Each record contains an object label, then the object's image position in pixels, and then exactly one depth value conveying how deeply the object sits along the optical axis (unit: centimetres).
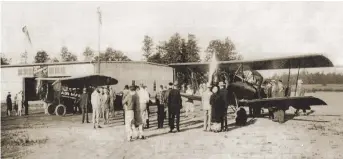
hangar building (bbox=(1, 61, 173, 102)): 3009
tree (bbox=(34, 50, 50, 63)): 7362
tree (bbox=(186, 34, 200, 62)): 3069
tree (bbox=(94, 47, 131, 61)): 6303
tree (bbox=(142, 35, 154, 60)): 2873
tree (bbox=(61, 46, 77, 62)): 7207
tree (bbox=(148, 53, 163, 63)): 3891
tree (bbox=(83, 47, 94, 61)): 7349
